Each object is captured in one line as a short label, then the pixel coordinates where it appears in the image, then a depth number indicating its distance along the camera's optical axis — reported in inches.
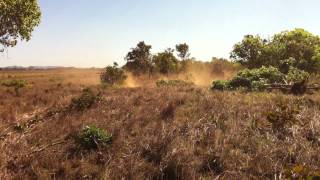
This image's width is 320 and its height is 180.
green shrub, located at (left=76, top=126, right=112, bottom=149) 257.7
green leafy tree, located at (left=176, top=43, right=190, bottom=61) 1374.5
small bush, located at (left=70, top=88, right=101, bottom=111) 392.9
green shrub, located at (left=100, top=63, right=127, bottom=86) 975.1
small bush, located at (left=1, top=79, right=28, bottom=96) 621.0
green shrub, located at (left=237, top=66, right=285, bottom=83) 513.3
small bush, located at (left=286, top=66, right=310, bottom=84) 495.1
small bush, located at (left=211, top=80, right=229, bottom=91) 490.6
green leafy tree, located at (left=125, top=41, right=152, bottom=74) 1140.7
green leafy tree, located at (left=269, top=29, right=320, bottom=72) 687.2
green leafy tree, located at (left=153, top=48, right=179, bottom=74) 1150.7
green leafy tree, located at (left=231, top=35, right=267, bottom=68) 758.0
